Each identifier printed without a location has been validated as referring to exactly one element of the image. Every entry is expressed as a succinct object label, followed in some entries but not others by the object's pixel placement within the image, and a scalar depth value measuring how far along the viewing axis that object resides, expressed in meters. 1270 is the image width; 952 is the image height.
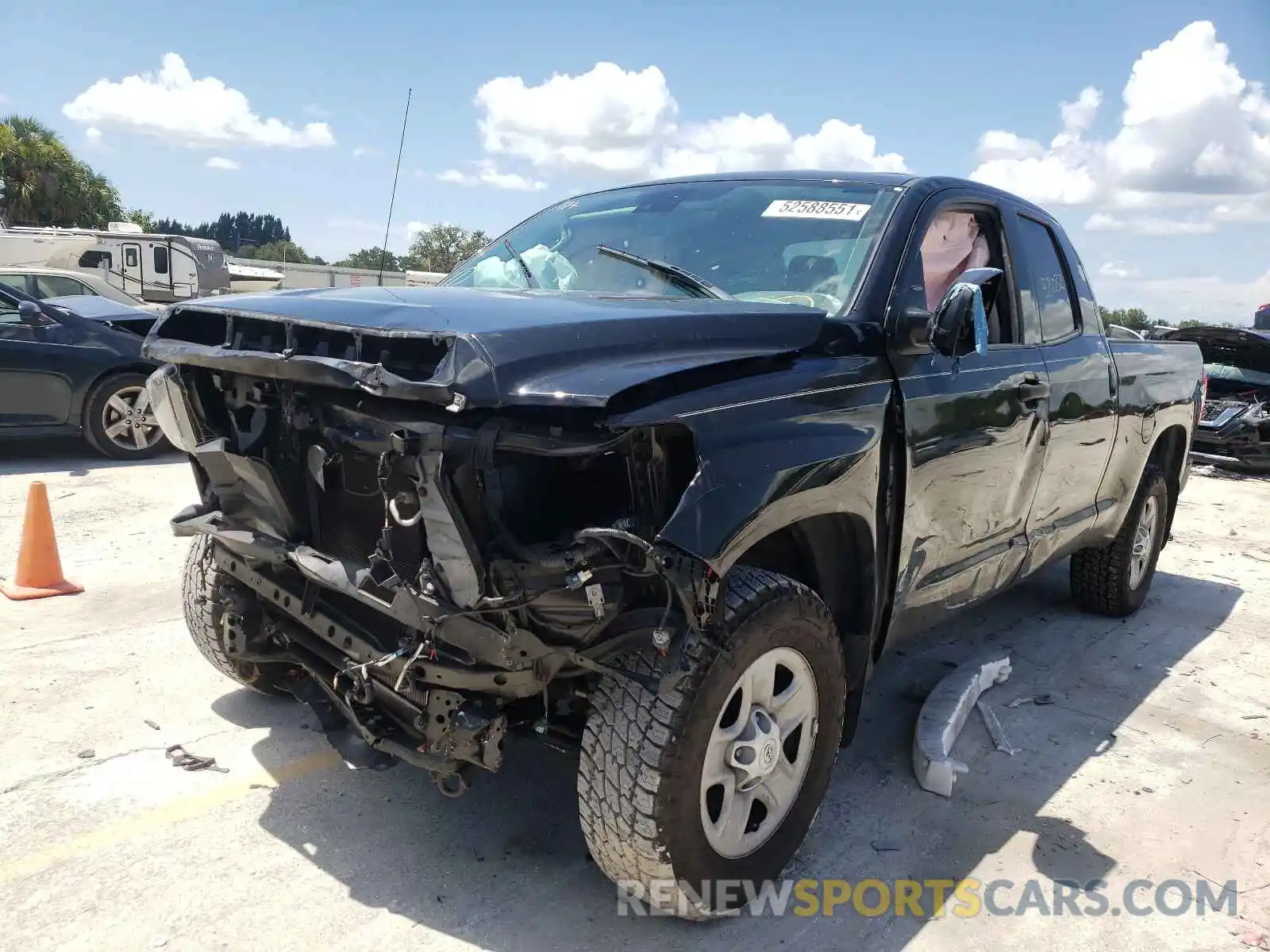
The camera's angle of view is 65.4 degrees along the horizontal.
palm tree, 36.50
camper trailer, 22.23
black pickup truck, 2.25
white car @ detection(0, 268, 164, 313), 10.86
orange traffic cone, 4.93
